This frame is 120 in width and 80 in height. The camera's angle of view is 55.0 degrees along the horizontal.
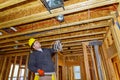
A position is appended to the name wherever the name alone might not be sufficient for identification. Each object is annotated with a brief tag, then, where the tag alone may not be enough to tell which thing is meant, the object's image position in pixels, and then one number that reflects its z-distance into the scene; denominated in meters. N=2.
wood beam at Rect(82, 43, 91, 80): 3.42
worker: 2.31
